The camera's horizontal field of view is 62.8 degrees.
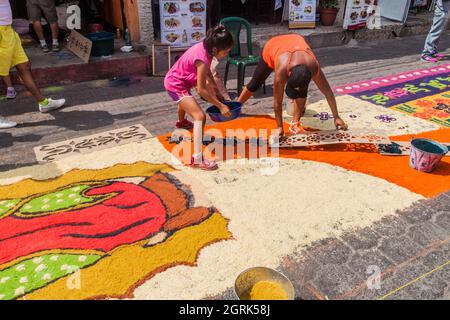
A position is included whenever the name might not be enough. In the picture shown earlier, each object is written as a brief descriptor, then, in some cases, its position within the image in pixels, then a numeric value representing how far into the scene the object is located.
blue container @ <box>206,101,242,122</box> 3.97
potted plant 9.81
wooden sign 6.54
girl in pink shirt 3.68
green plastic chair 5.83
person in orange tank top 3.90
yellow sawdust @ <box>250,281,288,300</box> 2.38
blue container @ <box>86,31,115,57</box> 6.71
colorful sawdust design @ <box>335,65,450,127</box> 5.47
